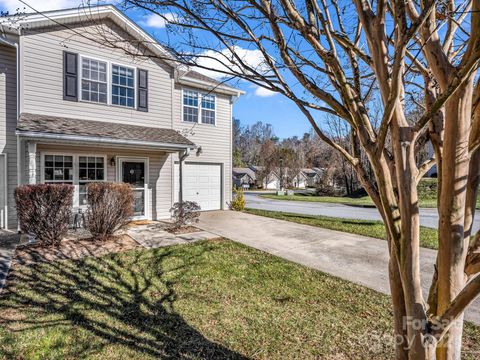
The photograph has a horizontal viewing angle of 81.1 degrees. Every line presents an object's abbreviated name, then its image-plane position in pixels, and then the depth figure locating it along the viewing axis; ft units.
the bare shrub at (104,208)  22.98
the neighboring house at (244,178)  142.51
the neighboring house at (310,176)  173.17
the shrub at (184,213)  28.30
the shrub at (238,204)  42.57
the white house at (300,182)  151.02
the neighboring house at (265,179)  135.13
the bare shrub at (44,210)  20.58
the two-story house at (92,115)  26.50
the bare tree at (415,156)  4.88
